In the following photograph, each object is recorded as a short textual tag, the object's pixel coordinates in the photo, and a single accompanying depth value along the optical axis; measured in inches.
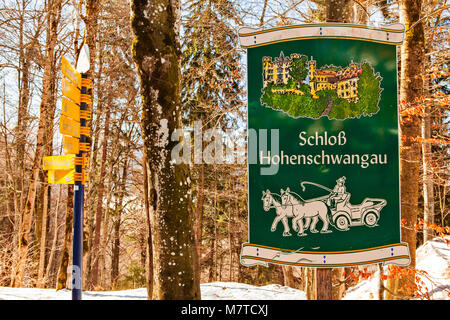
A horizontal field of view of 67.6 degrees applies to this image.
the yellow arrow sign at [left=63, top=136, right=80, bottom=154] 164.1
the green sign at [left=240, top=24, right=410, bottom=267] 153.8
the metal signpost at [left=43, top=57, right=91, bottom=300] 161.0
